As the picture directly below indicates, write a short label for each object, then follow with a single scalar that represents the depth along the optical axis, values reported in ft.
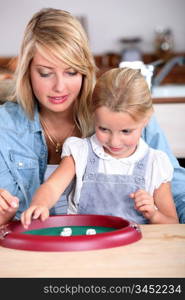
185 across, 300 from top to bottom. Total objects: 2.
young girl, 5.72
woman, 6.67
